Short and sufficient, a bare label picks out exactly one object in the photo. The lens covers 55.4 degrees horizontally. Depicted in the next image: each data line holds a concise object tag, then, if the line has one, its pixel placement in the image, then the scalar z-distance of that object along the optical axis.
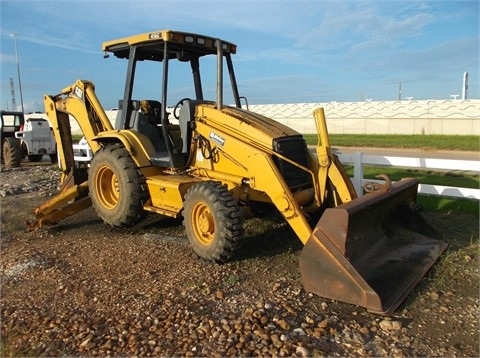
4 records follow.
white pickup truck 17.74
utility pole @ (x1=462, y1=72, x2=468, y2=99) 40.28
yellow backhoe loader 4.38
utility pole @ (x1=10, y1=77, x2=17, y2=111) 45.66
